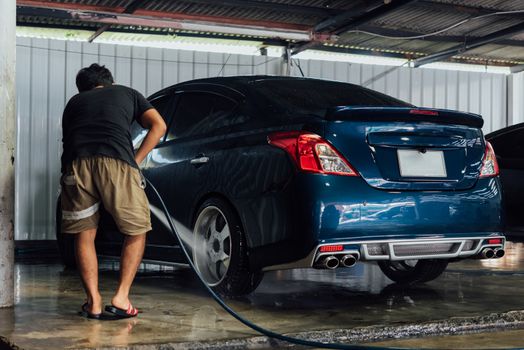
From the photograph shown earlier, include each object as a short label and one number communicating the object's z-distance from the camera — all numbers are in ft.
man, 16.56
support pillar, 17.63
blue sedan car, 16.93
